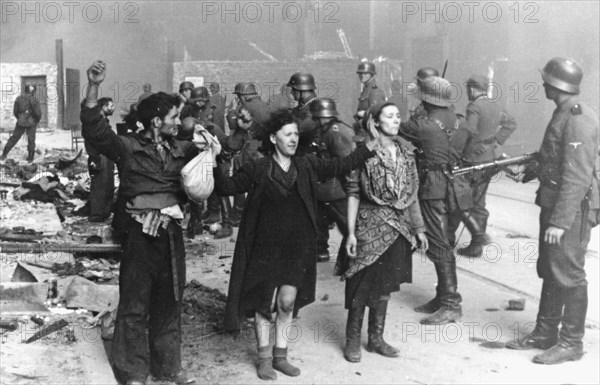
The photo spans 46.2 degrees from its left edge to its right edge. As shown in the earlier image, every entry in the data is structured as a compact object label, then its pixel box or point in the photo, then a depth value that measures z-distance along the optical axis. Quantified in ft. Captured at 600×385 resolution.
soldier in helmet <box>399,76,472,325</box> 20.25
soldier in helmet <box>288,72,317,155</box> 26.13
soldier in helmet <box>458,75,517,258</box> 28.17
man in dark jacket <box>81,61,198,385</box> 14.98
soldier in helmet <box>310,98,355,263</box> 24.17
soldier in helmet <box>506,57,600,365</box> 16.72
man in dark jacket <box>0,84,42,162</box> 58.44
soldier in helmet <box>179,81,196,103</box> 43.47
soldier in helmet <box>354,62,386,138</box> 38.63
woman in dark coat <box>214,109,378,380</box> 15.90
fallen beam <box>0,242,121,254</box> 26.09
